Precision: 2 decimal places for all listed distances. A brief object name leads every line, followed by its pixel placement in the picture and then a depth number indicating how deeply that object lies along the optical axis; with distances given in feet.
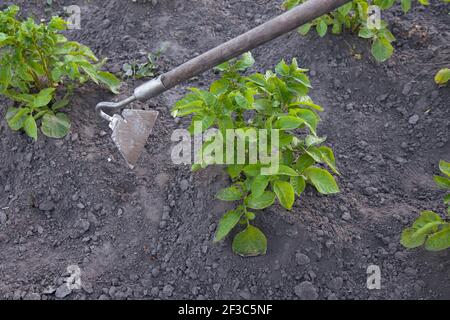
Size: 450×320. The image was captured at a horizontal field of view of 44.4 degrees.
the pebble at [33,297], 7.81
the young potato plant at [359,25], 9.92
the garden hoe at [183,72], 7.02
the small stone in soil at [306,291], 7.45
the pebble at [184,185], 8.79
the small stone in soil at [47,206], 8.91
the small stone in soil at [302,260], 7.64
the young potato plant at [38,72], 8.55
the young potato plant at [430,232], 7.22
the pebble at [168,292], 7.75
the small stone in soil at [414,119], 9.71
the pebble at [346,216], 8.20
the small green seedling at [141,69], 10.61
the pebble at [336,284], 7.52
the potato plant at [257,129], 7.17
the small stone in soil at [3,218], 8.86
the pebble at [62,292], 7.83
